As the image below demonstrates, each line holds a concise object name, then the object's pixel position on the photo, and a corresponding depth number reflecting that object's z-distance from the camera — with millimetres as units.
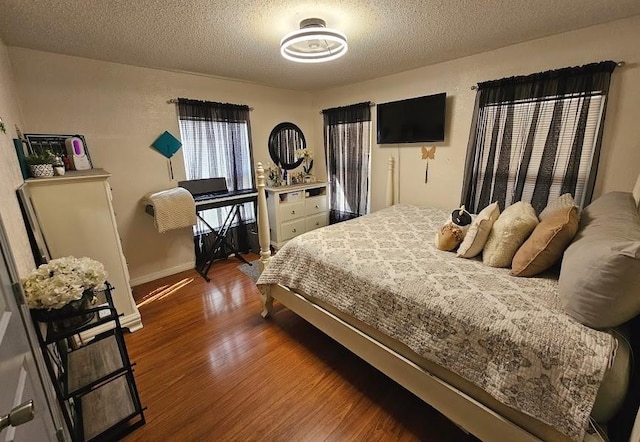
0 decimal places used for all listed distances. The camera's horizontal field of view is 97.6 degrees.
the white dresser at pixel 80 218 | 1875
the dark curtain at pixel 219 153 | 3311
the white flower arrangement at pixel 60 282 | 1189
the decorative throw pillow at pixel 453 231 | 1968
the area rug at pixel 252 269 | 3291
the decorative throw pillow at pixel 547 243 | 1423
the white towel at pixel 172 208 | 2830
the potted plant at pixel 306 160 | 4389
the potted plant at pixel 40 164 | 1907
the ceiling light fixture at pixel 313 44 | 1817
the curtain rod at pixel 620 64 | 2104
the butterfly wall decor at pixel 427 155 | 3305
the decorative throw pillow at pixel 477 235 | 1821
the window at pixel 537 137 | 2262
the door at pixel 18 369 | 675
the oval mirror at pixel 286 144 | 4164
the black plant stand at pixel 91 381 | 1280
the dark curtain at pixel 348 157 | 3914
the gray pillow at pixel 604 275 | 964
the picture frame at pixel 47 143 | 2287
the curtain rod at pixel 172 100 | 3100
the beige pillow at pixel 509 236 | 1662
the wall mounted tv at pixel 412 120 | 3108
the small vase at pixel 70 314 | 1204
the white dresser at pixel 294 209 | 3906
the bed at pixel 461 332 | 1012
